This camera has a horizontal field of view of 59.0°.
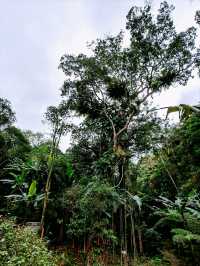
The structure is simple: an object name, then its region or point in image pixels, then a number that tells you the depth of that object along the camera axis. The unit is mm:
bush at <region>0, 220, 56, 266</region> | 1833
